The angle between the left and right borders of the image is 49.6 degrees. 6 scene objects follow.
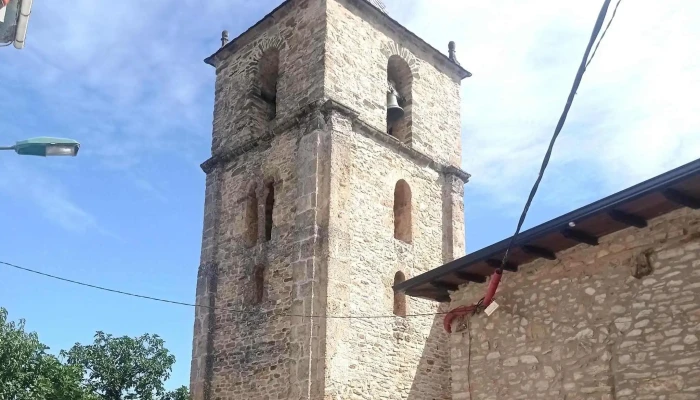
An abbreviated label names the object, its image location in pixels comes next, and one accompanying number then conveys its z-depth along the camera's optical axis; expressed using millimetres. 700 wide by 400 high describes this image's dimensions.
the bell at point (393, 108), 16953
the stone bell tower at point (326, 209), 13906
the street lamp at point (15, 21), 5250
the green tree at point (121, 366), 26250
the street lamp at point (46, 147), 6504
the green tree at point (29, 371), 20734
